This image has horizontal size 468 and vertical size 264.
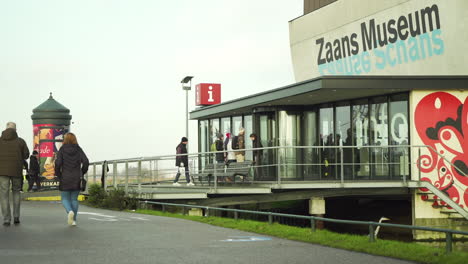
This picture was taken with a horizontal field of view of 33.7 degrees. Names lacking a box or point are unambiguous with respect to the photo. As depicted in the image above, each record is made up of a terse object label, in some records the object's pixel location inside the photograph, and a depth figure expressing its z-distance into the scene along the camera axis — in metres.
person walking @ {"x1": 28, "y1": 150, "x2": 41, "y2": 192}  26.64
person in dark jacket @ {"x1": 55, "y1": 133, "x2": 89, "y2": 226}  14.34
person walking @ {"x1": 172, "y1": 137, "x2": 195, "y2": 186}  25.00
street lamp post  39.53
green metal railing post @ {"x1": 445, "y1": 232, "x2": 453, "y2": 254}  10.23
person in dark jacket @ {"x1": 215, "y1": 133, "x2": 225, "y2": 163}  28.72
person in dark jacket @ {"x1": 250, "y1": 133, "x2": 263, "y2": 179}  26.74
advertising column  34.62
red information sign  42.96
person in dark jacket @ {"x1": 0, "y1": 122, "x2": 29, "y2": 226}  14.12
